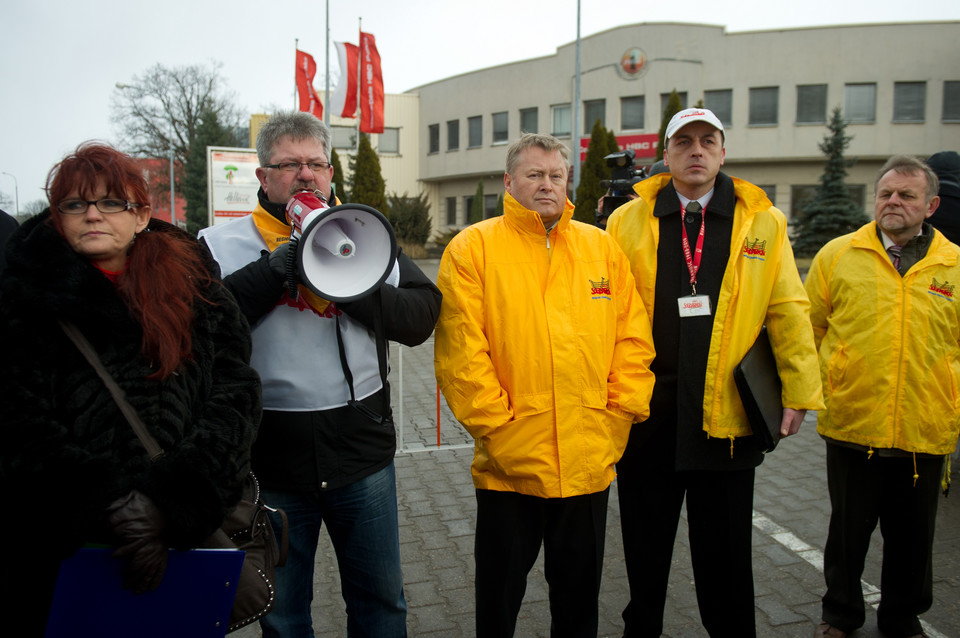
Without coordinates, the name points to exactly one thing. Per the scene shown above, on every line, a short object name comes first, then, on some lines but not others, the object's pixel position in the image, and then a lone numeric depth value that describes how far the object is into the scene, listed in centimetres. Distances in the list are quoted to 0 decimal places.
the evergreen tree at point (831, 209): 2344
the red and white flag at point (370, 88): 2017
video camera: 500
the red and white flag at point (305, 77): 2169
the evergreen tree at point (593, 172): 1911
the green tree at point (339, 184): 2462
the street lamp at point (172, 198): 3888
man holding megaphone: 228
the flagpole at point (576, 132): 1992
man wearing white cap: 272
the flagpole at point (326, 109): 2150
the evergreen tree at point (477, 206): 3647
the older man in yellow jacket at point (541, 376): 257
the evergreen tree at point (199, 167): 3547
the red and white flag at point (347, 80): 1983
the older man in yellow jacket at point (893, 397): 317
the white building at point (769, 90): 3091
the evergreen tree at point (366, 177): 2469
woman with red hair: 169
